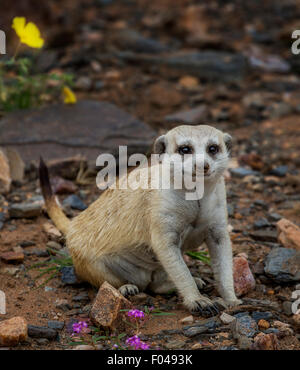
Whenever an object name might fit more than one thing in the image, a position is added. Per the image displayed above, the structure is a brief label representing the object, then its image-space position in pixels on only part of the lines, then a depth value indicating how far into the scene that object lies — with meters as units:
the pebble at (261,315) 7.06
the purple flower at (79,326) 6.73
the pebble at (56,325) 6.97
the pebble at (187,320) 7.05
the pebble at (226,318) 6.93
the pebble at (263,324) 6.90
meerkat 7.16
